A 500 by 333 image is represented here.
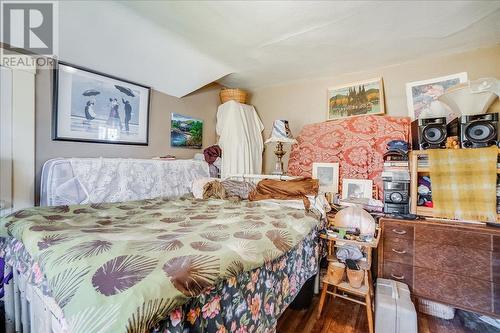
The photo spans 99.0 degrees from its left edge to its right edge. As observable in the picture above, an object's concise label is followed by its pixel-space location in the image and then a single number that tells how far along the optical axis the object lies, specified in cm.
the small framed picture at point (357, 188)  215
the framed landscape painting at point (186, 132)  254
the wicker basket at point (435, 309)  169
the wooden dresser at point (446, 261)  144
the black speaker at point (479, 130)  154
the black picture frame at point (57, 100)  163
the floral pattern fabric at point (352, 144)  216
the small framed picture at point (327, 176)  234
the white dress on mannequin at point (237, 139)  278
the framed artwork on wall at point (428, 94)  187
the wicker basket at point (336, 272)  162
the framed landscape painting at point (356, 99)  232
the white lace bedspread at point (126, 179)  165
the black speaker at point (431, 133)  172
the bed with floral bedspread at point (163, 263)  57
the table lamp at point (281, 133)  240
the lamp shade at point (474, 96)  163
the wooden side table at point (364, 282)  149
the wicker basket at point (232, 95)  291
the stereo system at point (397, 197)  183
